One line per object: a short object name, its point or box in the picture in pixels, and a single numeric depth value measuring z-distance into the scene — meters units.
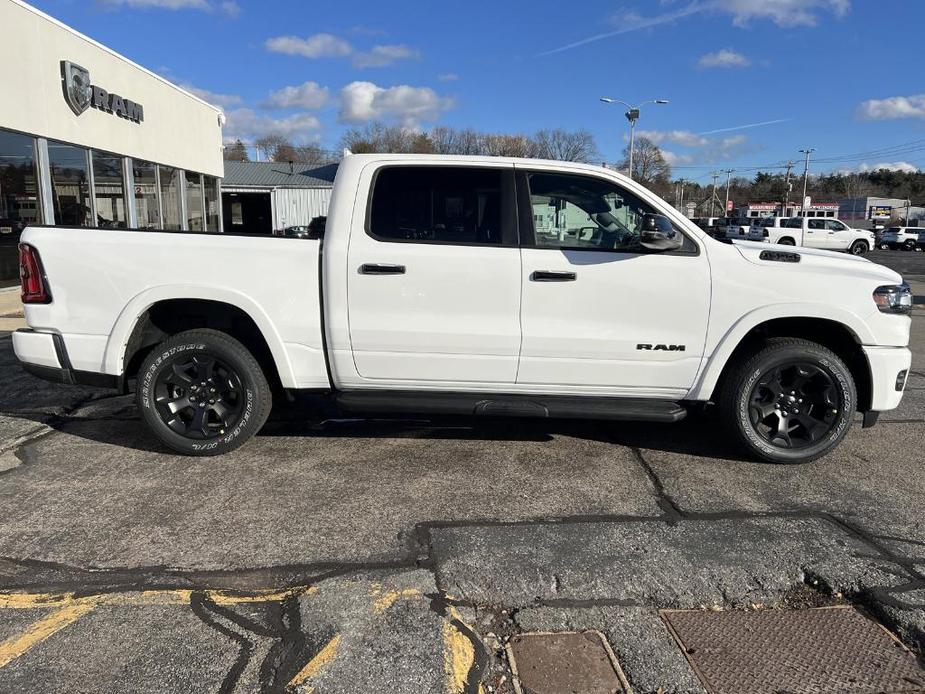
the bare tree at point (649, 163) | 71.62
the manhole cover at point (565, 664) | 2.40
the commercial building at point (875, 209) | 95.94
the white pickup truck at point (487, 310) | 4.28
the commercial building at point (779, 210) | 82.38
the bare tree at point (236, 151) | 75.79
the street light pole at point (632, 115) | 41.53
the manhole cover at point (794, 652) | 2.45
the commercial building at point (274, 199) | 38.25
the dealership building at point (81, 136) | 12.36
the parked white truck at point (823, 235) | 38.81
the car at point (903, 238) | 44.88
